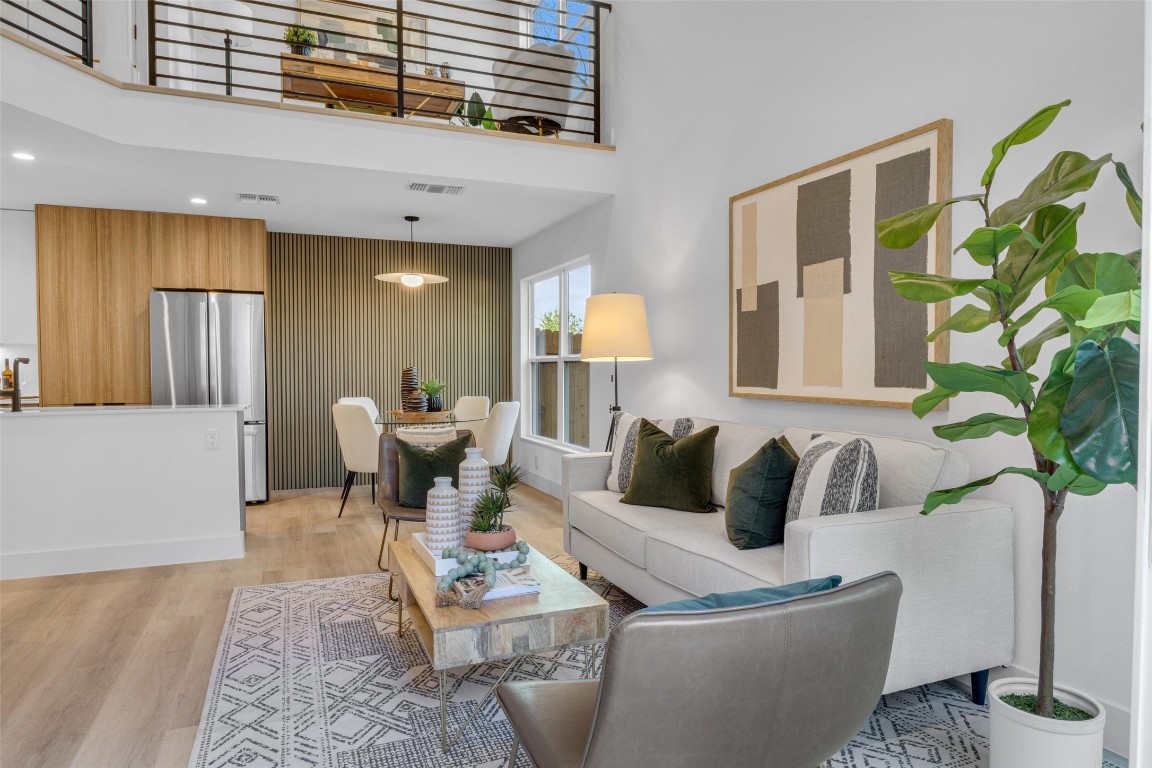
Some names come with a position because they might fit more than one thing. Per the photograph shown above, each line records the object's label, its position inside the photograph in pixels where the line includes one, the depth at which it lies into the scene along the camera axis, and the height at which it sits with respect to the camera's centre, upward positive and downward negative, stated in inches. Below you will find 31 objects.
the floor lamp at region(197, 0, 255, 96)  254.8 +127.4
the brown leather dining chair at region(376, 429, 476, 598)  149.9 -25.6
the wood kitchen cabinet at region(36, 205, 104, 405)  214.2 +17.9
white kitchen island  154.6 -29.2
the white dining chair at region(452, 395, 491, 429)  253.8 -17.1
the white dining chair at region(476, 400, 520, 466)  219.0 -21.8
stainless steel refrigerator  220.2 +1.6
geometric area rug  83.0 -47.1
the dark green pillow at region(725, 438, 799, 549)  104.3 -20.9
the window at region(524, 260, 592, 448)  235.1 +2.2
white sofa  83.9 -27.0
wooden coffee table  81.9 -32.1
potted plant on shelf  208.7 +99.6
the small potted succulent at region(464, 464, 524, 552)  102.0 -24.4
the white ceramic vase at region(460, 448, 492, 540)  107.1 -18.6
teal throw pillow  46.8 -16.1
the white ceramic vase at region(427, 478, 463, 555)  104.8 -23.9
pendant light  219.9 +26.9
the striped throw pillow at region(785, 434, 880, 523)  92.4 -16.4
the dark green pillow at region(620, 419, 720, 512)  130.6 -21.4
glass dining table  203.6 -16.7
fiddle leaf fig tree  50.6 +1.4
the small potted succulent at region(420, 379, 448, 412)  211.5 -10.0
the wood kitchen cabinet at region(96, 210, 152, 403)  219.5 +19.4
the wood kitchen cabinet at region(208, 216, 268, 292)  229.1 +35.9
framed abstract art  107.3 +14.9
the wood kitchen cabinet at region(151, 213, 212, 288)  223.8 +36.1
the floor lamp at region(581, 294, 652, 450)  162.2 +7.6
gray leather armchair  41.6 -19.7
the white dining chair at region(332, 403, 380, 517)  208.7 -22.9
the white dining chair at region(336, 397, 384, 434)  245.4 -15.5
